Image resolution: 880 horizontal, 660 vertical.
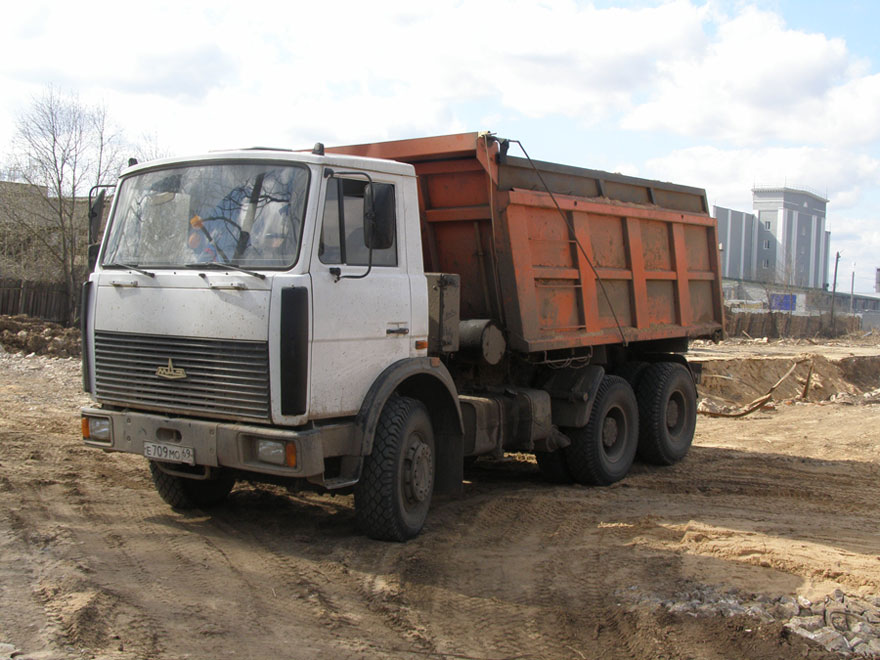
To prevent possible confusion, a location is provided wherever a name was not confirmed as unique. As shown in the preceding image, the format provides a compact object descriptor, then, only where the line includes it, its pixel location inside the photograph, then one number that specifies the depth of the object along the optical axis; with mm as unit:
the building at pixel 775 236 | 70812
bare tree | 25938
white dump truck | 5473
